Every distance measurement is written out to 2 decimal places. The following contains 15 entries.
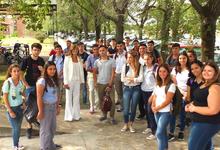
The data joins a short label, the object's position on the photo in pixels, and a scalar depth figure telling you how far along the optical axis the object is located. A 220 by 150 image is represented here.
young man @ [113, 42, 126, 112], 10.23
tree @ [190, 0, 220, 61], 10.67
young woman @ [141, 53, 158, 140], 8.20
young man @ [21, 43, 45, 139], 8.11
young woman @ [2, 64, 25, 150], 6.91
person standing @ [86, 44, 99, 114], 10.33
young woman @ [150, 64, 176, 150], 6.52
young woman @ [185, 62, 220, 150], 5.15
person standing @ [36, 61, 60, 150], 6.66
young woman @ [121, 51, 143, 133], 8.30
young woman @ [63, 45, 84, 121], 9.41
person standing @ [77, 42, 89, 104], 11.65
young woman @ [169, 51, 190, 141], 7.69
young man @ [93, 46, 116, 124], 9.23
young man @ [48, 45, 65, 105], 10.30
